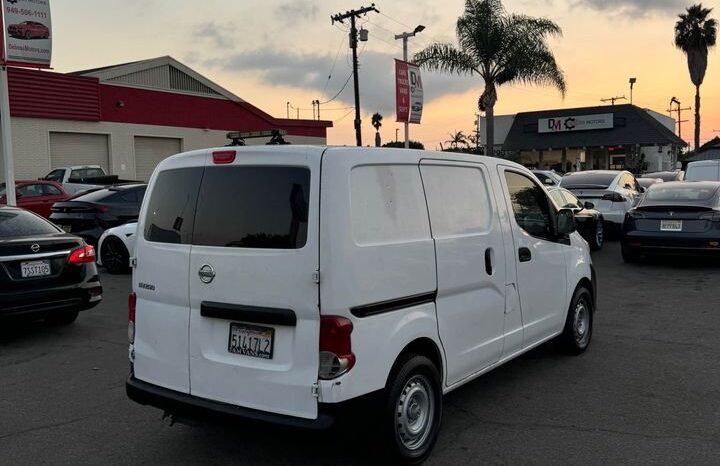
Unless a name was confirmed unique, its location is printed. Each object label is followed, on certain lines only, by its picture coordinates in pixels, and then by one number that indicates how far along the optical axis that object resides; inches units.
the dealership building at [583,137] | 1590.8
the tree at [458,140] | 2659.9
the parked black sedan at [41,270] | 250.9
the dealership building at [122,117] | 1047.0
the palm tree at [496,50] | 1010.7
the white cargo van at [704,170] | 642.8
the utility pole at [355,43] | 1264.8
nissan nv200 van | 129.6
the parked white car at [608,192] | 554.3
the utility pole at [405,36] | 1023.0
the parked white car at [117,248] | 429.1
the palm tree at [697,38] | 1695.4
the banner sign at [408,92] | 762.8
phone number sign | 518.3
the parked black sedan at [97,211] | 467.8
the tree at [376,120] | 2898.6
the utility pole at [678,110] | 3302.2
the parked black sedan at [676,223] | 409.7
